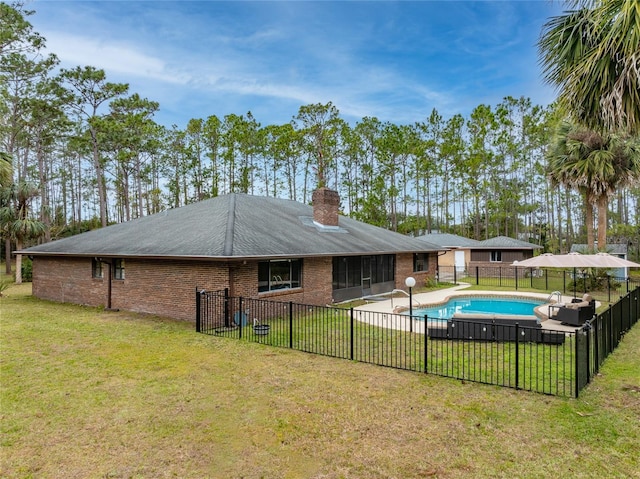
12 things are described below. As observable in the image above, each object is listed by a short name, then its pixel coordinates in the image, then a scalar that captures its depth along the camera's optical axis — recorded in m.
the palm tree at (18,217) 22.50
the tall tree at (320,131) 37.56
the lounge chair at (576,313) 11.15
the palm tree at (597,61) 6.71
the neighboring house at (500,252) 30.34
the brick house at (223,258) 12.02
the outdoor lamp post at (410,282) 11.35
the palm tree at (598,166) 19.14
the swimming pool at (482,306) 15.87
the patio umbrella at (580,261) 12.45
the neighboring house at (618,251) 23.14
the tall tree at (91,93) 29.50
